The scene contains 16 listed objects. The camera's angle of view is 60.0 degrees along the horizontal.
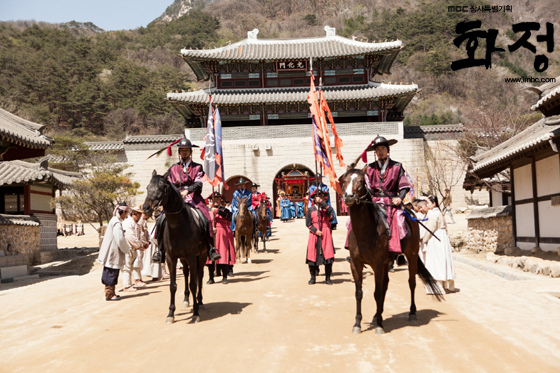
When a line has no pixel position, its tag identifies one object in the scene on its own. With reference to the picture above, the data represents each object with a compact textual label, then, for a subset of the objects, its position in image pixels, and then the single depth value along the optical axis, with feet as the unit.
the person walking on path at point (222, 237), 37.06
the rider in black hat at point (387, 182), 21.57
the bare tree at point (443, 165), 115.34
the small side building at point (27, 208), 54.49
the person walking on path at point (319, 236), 34.94
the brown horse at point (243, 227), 46.29
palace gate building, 114.93
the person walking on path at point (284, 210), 103.81
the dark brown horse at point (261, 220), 57.47
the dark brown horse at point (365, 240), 19.77
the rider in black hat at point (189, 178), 27.04
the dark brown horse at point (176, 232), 22.59
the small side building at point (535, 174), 37.72
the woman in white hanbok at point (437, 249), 30.14
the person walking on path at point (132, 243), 35.55
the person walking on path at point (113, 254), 31.24
